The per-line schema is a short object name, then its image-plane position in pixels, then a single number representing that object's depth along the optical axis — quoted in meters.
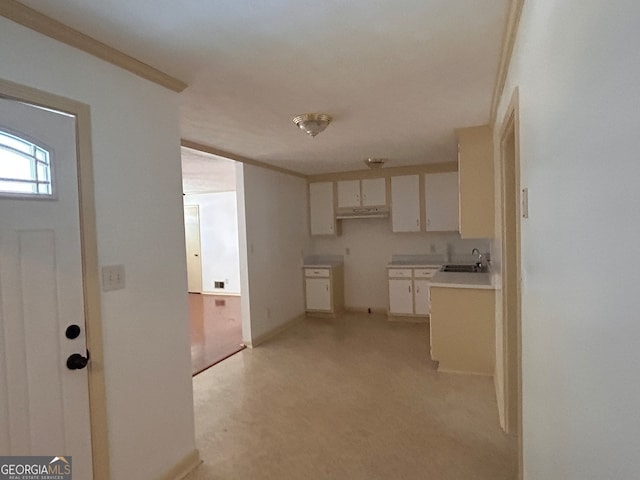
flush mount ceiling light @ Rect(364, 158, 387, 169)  4.59
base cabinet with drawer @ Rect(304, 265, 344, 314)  5.80
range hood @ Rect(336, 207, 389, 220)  5.81
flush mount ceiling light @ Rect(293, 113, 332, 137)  2.79
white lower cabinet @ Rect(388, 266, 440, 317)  5.36
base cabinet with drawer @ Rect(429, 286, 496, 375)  3.47
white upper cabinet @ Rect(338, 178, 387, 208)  5.79
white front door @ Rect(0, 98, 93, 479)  1.43
